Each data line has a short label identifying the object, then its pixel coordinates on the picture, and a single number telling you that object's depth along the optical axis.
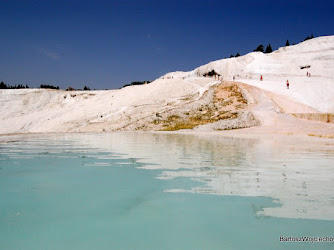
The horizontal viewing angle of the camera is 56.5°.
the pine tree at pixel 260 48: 106.75
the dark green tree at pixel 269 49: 104.19
